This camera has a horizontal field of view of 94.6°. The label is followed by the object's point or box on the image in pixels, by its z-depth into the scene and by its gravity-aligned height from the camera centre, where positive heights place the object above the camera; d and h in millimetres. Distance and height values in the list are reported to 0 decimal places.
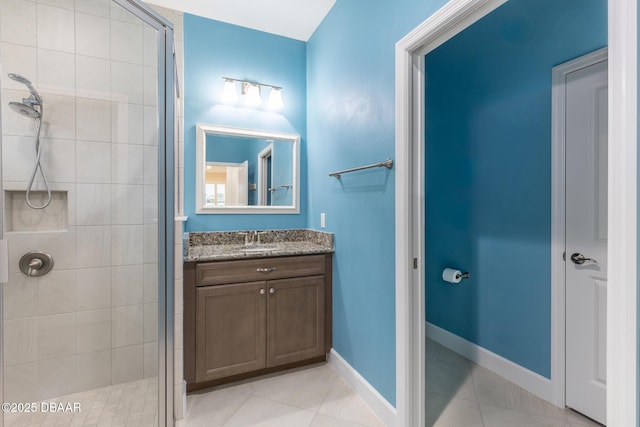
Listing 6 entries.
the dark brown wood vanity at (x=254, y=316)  1879 -723
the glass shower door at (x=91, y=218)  1388 -39
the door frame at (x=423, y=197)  774 +22
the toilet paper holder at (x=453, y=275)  2123 -468
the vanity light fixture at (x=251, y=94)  2459 +1002
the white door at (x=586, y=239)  1608 -158
